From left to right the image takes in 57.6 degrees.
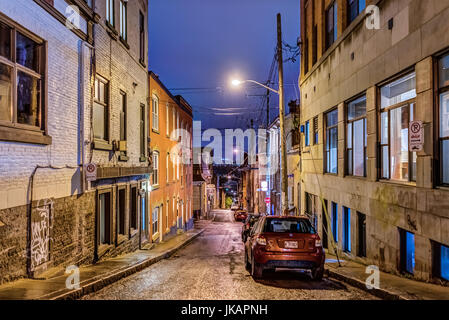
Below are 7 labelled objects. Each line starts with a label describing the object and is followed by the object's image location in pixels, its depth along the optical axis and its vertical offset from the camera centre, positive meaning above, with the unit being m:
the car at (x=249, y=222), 21.09 -3.14
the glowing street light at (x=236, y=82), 17.52 +3.49
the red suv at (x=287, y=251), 9.30 -2.03
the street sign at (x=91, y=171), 11.10 -0.22
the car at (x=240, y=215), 50.06 -6.50
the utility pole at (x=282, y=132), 17.92 +1.38
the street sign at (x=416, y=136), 7.96 +0.51
